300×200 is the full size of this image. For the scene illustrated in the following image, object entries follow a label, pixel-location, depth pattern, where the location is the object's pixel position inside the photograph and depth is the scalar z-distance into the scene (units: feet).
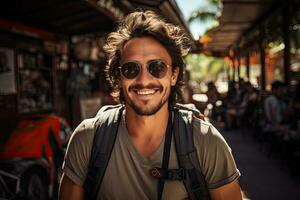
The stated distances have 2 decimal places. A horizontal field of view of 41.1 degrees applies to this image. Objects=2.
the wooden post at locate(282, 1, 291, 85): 29.04
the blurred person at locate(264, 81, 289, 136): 26.63
